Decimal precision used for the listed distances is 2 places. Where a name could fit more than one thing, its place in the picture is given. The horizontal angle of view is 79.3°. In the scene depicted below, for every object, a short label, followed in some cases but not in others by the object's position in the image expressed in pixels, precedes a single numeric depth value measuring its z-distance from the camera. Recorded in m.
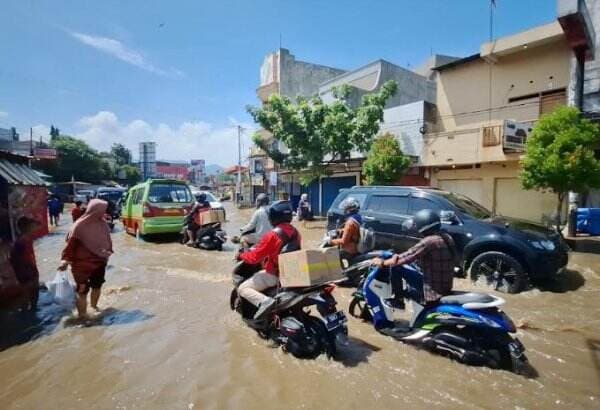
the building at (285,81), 29.75
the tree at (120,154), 67.61
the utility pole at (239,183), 40.31
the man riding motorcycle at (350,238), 5.96
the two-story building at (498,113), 13.47
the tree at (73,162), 43.81
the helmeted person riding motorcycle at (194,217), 10.84
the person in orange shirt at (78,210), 8.77
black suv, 5.87
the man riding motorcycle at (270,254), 3.93
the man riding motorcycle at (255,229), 5.53
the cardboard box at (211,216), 10.48
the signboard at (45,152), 35.77
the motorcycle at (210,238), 10.70
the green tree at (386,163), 14.59
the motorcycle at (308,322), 3.66
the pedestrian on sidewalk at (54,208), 18.03
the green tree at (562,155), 9.01
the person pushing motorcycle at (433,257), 3.74
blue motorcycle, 3.40
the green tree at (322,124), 16.81
